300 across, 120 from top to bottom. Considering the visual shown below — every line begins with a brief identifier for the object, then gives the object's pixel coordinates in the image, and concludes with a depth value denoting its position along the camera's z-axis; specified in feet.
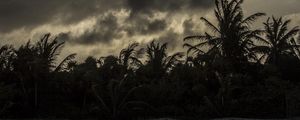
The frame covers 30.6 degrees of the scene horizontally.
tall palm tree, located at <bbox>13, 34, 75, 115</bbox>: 136.68
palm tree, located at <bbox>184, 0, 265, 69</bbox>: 152.76
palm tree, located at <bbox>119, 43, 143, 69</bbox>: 156.97
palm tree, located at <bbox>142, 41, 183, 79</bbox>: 164.04
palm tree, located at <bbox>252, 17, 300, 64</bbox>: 170.40
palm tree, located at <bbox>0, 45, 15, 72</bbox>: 141.28
